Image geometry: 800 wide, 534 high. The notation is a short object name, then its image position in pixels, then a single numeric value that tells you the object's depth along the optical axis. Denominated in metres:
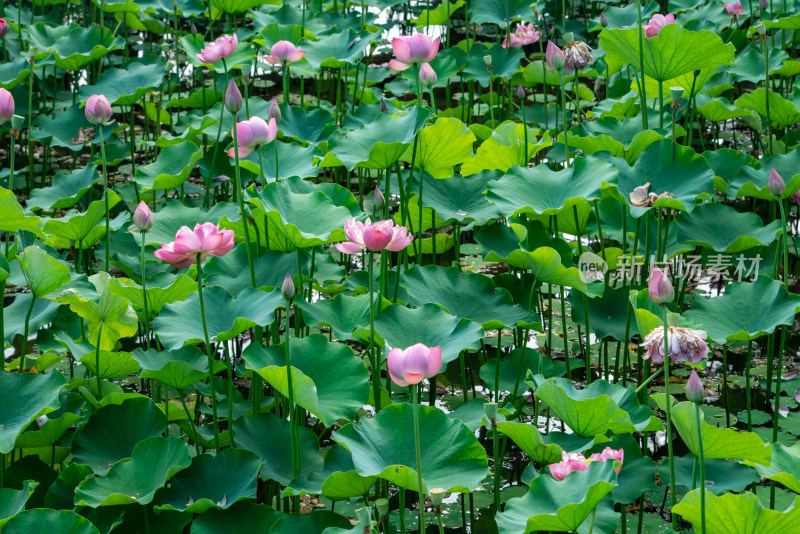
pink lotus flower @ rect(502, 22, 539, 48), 13.31
